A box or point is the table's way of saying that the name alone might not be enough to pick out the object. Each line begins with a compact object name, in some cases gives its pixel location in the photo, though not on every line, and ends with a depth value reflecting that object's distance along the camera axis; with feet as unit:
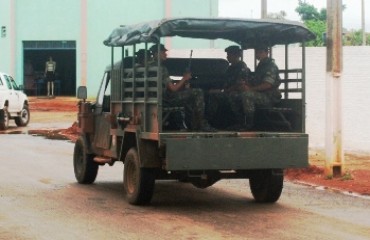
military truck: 38.22
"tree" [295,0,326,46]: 300.81
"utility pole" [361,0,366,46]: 229.21
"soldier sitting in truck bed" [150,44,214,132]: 40.34
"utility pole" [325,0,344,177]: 51.75
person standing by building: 158.98
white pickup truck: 100.37
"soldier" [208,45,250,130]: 42.60
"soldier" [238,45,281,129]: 41.57
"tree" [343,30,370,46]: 264.31
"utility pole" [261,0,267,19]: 83.46
